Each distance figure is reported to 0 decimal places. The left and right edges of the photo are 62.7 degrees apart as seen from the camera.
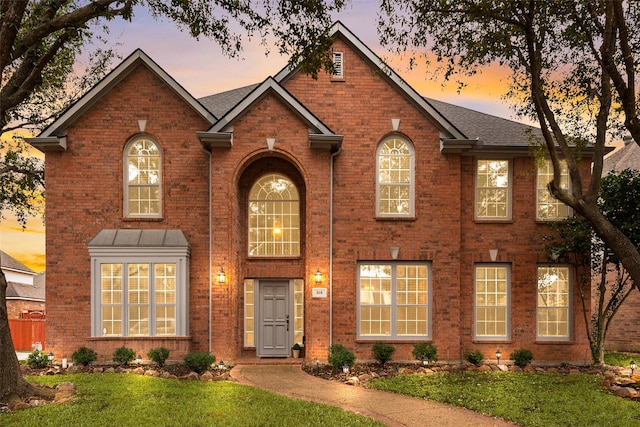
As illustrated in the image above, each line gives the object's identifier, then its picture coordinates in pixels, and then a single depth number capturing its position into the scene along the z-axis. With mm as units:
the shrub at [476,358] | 15016
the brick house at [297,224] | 14953
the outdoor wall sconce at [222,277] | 14758
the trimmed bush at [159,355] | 14289
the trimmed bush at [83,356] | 14320
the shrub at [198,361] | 13133
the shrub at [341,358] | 13867
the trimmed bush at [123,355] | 14297
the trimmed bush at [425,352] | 14922
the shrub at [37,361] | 14320
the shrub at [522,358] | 15094
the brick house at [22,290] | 34219
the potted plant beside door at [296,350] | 15938
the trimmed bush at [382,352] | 14789
